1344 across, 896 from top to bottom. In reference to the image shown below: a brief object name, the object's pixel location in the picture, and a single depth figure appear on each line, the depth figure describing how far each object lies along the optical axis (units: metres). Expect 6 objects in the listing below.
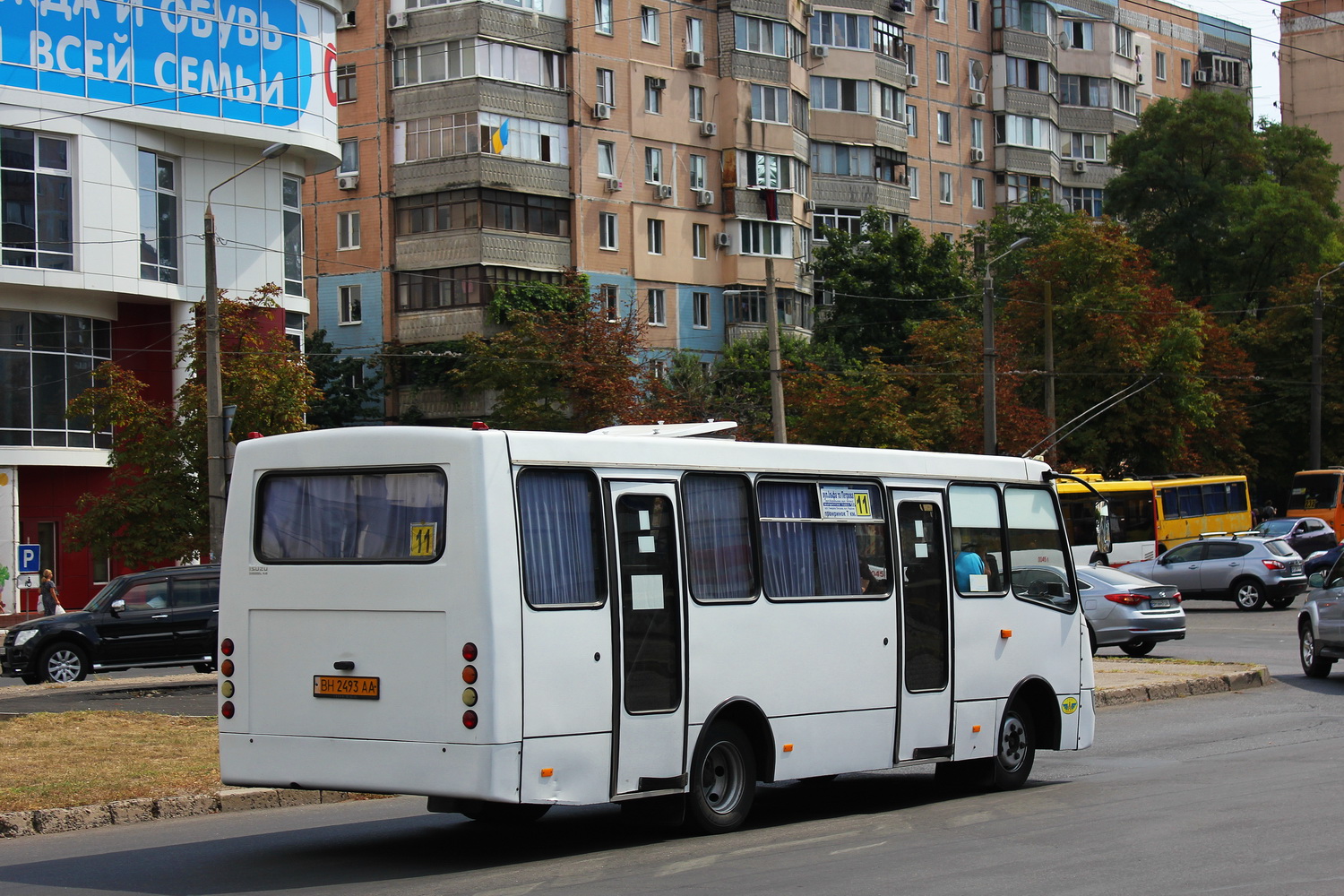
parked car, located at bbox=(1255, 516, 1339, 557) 46.62
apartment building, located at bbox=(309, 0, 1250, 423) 54.22
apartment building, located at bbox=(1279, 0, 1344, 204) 91.69
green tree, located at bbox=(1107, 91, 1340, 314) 68.25
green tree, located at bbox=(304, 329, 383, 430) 57.09
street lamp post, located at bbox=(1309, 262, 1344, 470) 55.69
